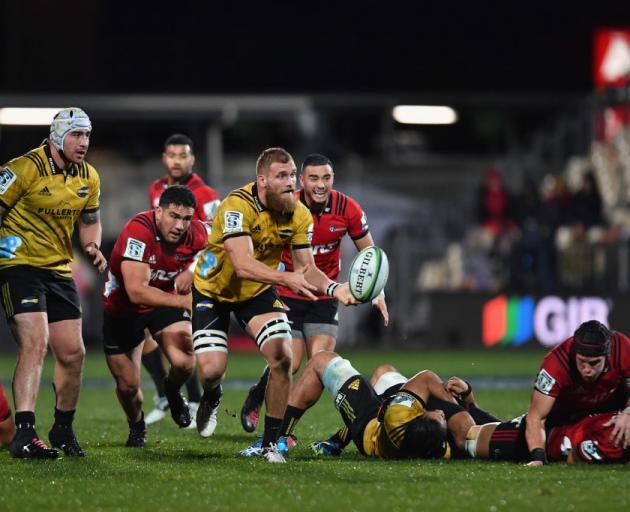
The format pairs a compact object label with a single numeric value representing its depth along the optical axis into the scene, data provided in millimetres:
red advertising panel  70437
